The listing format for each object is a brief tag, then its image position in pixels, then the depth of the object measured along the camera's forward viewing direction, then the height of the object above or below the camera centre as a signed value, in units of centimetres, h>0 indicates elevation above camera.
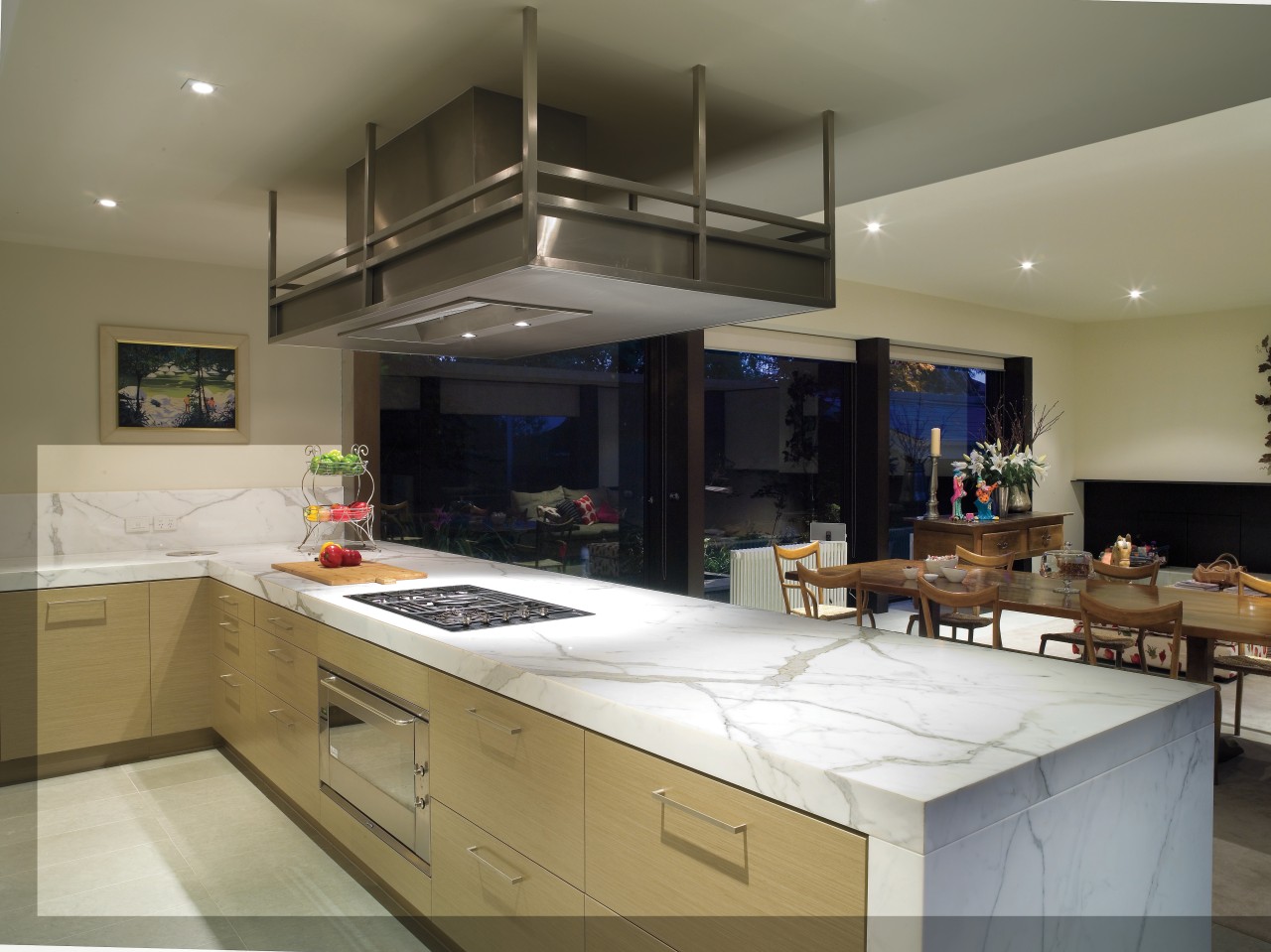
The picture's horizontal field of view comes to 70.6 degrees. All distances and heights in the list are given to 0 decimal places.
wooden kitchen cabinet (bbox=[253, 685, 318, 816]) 301 -102
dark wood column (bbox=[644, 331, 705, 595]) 529 +1
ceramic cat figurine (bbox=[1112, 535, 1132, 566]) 507 -47
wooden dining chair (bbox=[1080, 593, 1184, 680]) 321 -55
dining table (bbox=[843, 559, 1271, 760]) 336 -57
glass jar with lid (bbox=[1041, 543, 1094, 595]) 456 -49
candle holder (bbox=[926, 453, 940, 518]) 669 -29
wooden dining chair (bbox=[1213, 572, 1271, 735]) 384 -86
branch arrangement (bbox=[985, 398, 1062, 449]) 802 +41
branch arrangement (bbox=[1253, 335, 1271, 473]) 736 +81
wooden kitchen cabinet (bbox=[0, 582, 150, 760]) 366 -89
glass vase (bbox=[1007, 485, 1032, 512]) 718 -25
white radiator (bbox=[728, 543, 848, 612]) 566 -70
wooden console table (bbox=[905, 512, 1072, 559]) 638 -50
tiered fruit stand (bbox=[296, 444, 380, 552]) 402 -20
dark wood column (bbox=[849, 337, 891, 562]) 670 +13
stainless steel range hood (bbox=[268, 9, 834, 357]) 203 +55
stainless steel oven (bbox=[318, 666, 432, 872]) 236 -85
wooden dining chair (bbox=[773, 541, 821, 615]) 476 -50
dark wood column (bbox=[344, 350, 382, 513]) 465 +30
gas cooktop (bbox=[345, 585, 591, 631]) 247 -43
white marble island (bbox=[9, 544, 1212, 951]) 122 -45
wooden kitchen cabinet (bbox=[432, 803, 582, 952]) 183 -96
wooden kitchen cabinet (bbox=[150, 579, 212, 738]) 395 -86
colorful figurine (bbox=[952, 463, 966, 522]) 648 -17
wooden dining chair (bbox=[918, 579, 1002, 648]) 346 -52
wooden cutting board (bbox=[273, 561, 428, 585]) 325 -41
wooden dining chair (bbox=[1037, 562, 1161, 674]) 452 -57
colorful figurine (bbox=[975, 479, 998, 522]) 666 -24
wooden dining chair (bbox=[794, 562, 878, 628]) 424 -55
